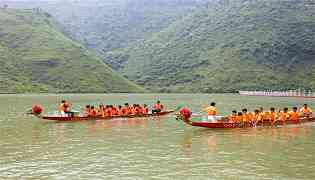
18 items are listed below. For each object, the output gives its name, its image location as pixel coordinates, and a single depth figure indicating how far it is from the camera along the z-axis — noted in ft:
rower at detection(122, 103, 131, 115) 175.52
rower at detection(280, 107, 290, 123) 151.64
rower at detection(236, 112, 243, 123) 140.62
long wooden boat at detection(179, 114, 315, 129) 134.62
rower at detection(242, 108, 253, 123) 142.10
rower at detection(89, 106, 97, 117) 167.84
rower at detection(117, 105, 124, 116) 173.78
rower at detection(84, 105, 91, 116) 167.04
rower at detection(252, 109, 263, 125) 144.47
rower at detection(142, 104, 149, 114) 180.49
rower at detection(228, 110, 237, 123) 140.46
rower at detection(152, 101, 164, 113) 186.22
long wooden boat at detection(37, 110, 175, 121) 160.31
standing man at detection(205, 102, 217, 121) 135.54
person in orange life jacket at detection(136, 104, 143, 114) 178.31
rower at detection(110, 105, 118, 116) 171.83
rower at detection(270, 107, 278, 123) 148.79
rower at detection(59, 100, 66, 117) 163.22
